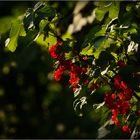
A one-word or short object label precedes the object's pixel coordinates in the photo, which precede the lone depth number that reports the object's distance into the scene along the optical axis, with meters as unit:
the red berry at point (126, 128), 5.29
